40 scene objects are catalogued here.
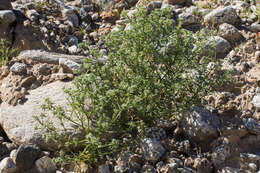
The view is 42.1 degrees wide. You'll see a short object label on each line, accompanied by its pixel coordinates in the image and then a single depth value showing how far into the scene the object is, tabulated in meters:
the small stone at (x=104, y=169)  3.76
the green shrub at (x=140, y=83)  3.68
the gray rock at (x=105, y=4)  7.15
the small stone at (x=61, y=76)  4.83
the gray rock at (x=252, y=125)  4.02
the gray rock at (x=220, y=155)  3.77
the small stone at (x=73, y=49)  5.94
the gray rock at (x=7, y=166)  3.86
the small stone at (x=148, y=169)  3.69
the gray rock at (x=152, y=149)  3.78
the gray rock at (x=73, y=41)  6.15
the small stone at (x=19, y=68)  5.06
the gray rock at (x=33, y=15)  6.41
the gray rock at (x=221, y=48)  5.37
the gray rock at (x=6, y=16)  6.00
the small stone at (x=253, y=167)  3.69
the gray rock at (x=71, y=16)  6.67
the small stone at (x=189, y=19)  6.07
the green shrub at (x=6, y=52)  5.37
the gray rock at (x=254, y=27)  5.72
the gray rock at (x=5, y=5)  6.21
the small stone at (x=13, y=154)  3.94
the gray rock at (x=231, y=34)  5.56
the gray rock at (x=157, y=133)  4.01
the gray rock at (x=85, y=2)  7.25
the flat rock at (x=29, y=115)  4.09
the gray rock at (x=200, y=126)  3.98
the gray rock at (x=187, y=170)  3.62
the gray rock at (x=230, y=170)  3.67
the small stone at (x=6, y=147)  4.11
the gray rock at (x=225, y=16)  5.91
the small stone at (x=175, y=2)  6.75
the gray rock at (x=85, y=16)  6.83
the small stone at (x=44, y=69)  5.11
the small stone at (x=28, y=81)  4.90
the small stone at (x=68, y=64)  4.97
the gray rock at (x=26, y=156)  3.91
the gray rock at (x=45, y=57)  5.31
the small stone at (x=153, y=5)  6.65
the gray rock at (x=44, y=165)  3.89
